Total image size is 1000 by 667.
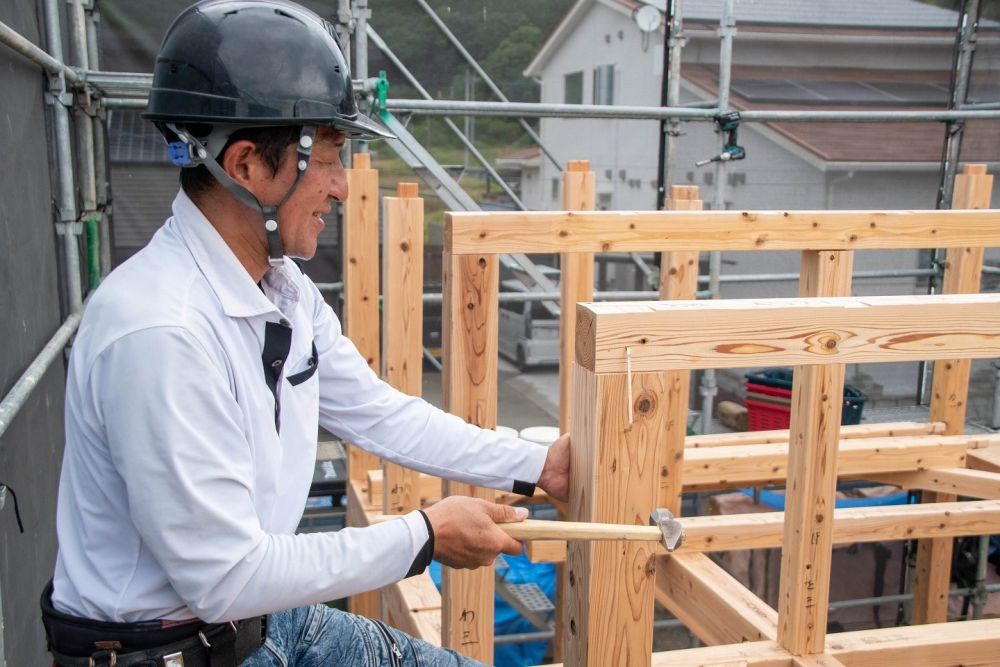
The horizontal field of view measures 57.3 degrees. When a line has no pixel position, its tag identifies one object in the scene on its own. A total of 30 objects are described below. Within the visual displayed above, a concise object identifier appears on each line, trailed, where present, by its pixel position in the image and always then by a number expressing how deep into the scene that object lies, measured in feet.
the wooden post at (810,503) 7.32
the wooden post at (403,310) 11.87
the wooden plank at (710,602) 9.10
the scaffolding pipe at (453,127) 19.04
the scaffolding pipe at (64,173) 12.23
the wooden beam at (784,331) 5.40
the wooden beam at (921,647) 8.22
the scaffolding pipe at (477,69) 19.65
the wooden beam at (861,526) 12.13
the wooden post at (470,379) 8.20
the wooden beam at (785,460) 14.76
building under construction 5.88
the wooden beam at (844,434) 15.94
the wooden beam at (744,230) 9.37
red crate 19.71
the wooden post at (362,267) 13.71
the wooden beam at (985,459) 15.46
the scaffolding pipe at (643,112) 18.20
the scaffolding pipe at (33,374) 7.32
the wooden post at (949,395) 16.11
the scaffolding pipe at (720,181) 20.18
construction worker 4.79
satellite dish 21.62
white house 22.62
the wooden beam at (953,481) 14.30
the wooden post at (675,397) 12.78
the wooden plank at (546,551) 12.18
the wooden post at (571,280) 11.85
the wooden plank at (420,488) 13.16
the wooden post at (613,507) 5.51
